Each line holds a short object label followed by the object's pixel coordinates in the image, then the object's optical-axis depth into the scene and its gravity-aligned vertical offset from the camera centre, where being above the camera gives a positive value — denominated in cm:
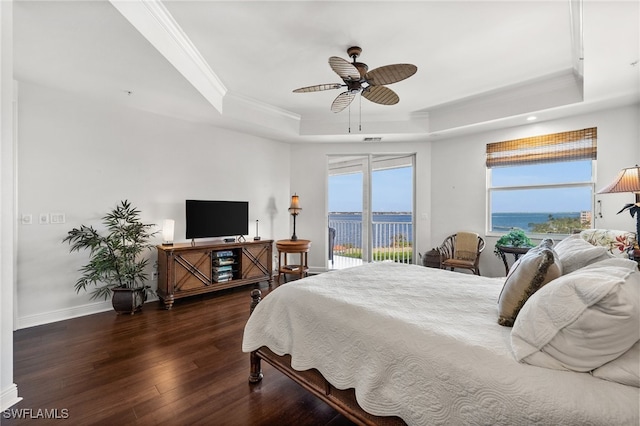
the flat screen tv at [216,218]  389 -9
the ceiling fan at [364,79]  220 +116
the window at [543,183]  369 +42
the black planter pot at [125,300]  313 -100
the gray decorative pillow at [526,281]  130 -34
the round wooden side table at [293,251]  460 -66
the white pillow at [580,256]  148 -25
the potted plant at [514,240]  381 -40
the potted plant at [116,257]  310 -52
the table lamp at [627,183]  218 +23
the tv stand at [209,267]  341 -76
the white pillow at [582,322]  93 -40
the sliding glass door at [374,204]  525 +15
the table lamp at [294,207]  495 +9
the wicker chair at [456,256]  417 -73
